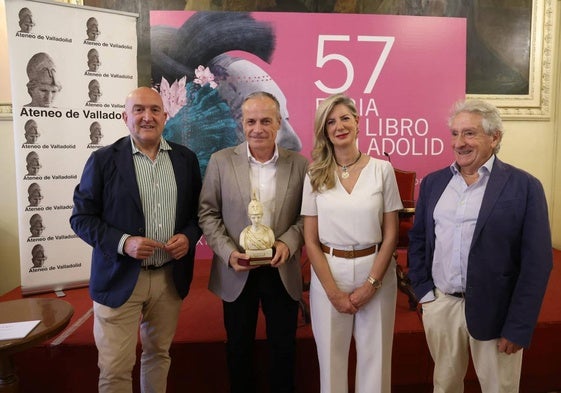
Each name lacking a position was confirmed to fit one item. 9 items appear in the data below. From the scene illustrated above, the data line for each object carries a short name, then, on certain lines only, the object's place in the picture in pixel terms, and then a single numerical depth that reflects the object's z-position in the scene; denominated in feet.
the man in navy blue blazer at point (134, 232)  6.60
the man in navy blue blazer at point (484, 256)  5.41
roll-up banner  10.69
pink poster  14.57
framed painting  16.92
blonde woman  6.32
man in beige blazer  7.00
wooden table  5.87
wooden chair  10.22
